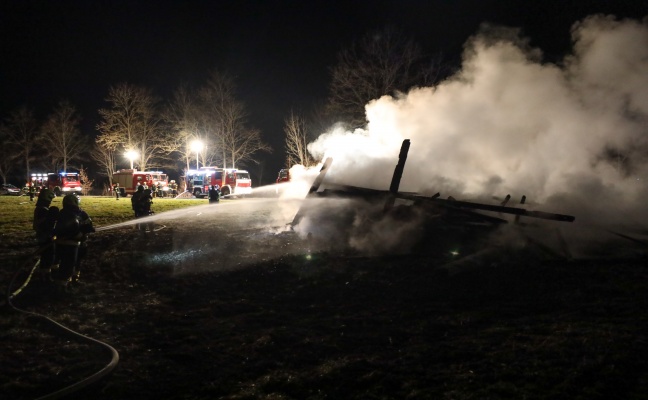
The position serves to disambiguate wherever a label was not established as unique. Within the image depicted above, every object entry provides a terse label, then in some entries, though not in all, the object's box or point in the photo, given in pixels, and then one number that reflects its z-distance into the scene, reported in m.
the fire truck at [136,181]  38.28
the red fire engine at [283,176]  39.94
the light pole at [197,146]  47.32
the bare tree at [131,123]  48.81
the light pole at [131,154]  48.08
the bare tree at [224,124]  50.47
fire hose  4.17
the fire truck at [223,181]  36.31
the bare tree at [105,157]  59.20
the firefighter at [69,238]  8.43
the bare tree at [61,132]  59.59
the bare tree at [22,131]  61.97
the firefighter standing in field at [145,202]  18.02
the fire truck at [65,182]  41.07
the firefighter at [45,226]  8.62
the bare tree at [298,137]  43.87
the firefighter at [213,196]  25.79
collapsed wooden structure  9.02
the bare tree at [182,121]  51.03
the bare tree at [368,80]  32.44
